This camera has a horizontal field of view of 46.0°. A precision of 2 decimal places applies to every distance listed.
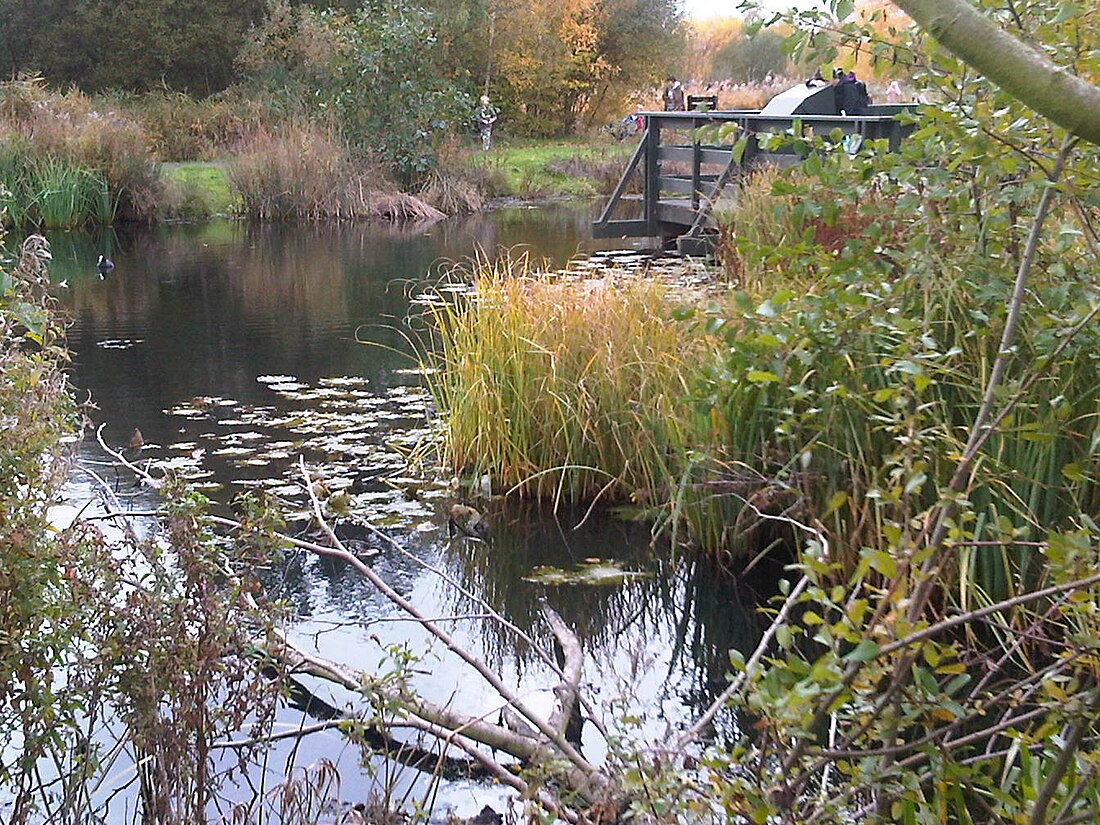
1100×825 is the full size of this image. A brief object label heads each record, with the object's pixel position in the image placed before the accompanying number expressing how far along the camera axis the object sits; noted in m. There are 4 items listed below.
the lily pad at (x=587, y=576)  4.99
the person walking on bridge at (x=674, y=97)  25.72
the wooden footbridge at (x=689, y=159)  13.20
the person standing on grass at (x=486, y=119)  29.44
